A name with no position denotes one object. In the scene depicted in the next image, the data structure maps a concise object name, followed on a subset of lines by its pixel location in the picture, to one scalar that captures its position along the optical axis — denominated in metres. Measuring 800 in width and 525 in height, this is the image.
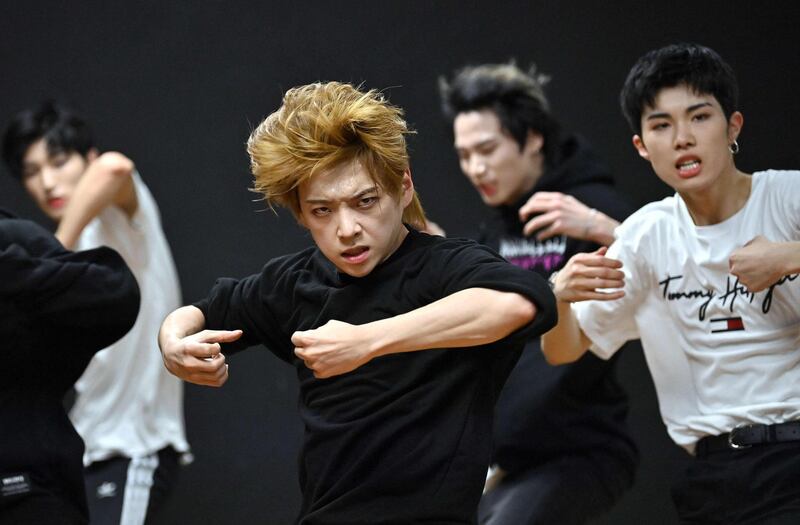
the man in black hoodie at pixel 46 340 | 4.66
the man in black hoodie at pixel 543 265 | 5.86
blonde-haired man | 3.62
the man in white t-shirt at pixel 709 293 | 4.48
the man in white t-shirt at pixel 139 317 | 6.36
